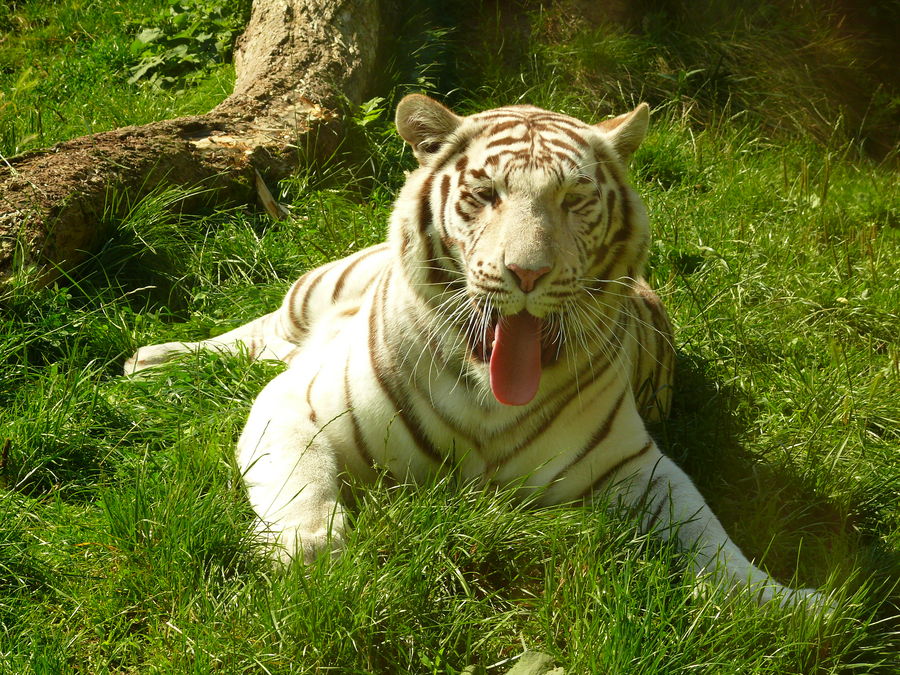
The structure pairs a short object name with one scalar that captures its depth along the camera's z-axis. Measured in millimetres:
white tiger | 5352
